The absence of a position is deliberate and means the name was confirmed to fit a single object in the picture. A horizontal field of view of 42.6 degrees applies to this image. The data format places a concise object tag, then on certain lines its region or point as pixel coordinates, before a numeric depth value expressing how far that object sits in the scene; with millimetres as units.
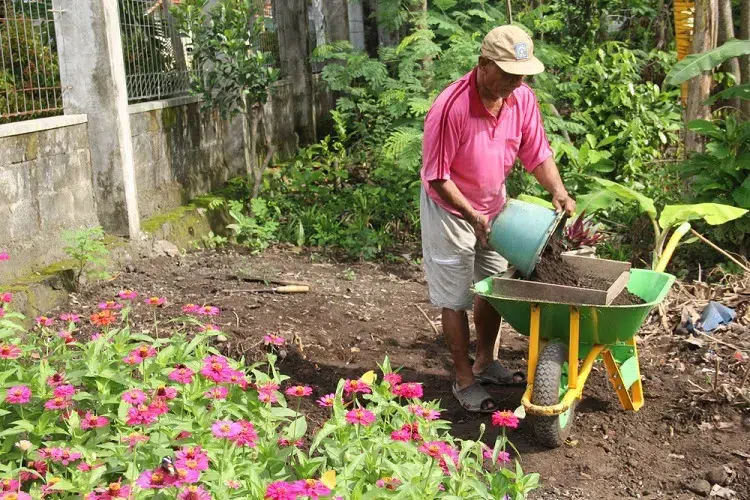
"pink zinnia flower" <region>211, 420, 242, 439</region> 2947
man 4629
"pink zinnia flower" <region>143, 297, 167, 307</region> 4021
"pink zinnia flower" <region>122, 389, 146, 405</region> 3278
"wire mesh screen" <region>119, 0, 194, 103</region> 7973
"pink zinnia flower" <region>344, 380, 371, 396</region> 3455
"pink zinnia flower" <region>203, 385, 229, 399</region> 3527
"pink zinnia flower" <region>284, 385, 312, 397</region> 3348
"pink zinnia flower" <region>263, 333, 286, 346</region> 4055
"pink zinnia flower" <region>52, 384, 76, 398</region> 3346
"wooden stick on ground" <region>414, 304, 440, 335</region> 6455
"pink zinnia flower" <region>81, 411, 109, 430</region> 3305
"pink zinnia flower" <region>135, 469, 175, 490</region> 2588
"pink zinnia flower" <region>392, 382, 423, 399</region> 3494
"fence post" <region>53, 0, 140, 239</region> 7133
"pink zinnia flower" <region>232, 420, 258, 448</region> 3053
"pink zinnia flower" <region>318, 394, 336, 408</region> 3536
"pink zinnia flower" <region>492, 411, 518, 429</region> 3408
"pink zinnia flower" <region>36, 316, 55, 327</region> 4137
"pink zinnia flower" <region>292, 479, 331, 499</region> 2703
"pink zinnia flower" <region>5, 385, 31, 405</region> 3283
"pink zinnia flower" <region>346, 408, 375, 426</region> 3213
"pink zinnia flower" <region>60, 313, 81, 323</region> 4134
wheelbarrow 4402
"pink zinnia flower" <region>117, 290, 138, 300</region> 4215
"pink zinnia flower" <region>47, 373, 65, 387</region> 3482
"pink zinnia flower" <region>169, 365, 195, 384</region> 3398
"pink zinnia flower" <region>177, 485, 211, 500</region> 2574
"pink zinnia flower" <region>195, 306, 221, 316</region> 4125
